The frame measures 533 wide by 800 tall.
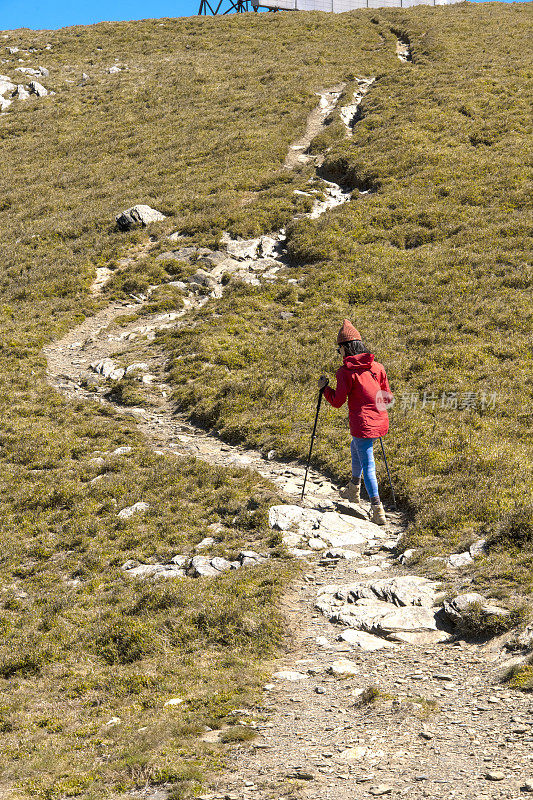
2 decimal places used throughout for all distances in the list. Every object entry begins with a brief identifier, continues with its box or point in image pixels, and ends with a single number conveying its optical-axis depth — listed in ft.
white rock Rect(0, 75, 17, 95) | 176.86
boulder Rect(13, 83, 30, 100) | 174.88
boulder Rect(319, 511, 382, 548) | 36.27
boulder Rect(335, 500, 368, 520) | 39.19
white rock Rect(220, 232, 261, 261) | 92.12
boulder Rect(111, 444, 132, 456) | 51.05
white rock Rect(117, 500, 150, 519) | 41.68
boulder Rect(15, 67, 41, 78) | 186.20
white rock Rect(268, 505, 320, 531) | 37.81
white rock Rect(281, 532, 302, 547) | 36.09
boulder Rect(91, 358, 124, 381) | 68.23
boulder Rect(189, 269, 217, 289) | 87.35
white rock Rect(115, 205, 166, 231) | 103.65
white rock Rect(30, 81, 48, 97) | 176.24
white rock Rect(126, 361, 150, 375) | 68.64
